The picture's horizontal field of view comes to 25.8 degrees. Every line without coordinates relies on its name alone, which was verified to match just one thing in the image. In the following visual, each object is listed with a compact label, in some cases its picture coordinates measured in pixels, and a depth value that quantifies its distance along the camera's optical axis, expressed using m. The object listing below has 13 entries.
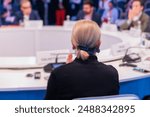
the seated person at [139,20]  4.90
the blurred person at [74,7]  8.82
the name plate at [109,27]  4.64
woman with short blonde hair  1.76
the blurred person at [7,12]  6.51
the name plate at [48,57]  2.70
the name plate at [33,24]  4.88
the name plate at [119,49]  3.11
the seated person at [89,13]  5.38
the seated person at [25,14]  5.19
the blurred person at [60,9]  8.67
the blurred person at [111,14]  6.96
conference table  2.28
